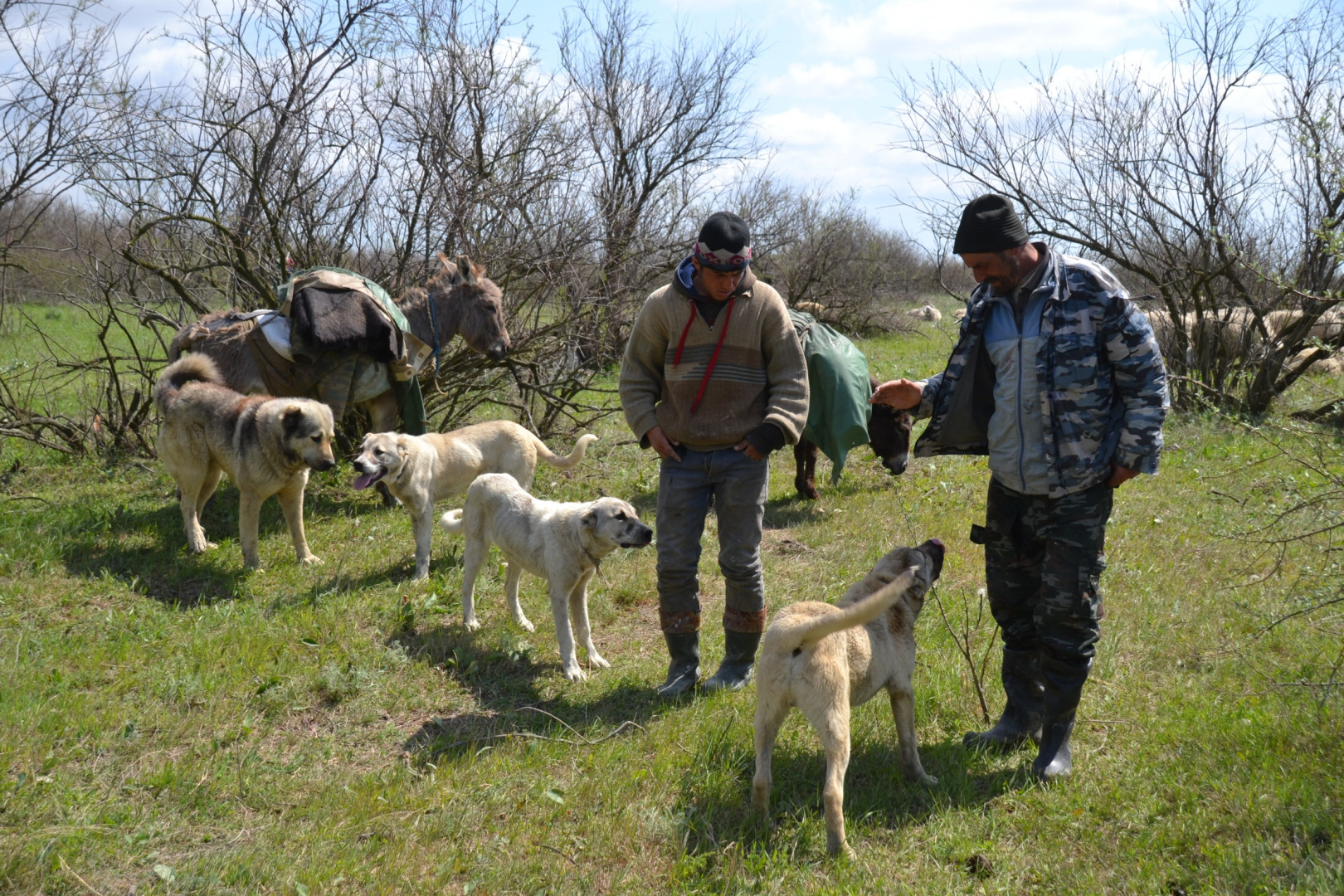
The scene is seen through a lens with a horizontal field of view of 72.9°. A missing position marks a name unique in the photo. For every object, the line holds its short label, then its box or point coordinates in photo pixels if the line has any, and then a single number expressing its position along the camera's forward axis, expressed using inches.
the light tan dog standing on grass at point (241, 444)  272.5
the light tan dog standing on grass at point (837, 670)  144.6
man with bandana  190.7
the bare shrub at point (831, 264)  793.6
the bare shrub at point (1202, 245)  476.7
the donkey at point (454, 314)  337.4
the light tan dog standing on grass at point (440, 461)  271.1
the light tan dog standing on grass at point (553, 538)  213.6
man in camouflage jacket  156.4
